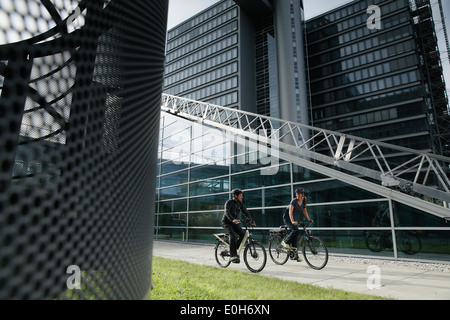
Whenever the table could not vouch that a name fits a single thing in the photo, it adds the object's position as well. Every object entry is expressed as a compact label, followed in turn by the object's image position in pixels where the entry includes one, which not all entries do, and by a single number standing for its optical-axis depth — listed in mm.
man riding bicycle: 6164
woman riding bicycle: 6534
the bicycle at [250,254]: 5926
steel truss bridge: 7168
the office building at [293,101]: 8625
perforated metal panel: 926
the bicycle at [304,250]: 6188
